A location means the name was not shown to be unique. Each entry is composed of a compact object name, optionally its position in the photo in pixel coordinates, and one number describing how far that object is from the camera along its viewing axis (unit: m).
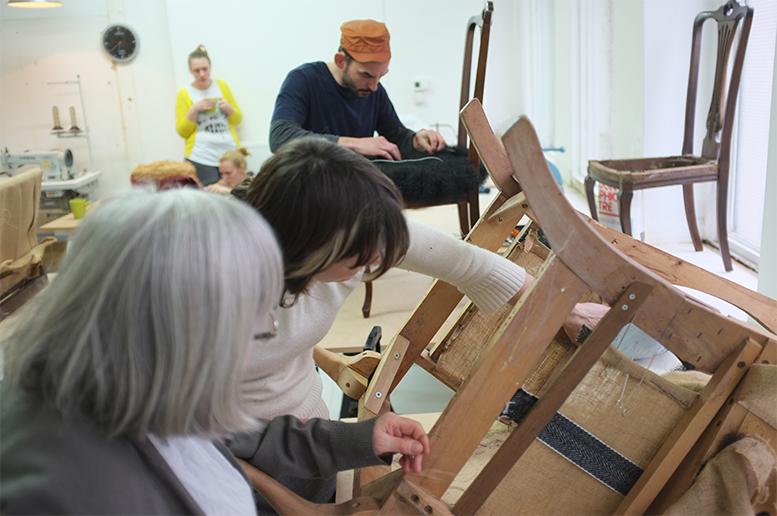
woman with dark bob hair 0.78
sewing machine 4.37
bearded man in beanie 2.31
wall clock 5.55
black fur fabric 2.29
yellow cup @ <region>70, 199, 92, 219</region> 4.43
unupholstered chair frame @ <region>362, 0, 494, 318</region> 2.26
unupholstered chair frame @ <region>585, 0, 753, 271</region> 2.52
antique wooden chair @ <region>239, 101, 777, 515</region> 0.78
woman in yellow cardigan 5.05
